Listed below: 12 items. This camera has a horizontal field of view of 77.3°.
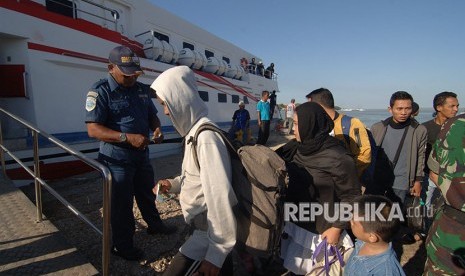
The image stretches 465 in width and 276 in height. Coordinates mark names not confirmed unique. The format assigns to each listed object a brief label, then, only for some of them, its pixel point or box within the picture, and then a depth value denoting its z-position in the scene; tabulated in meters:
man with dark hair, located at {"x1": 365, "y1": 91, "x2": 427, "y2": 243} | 2.97
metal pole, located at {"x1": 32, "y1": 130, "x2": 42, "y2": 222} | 2.76
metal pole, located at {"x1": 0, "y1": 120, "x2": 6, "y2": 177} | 3.73
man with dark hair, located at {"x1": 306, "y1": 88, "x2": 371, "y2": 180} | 2.60
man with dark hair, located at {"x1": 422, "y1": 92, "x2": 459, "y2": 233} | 3.23
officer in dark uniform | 2.52
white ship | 5.00
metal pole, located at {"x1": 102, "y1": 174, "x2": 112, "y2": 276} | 1.78
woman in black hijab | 1.83
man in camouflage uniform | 1.54
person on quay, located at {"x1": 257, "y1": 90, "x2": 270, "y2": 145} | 10.16
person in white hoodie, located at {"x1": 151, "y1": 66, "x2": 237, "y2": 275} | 1.46
